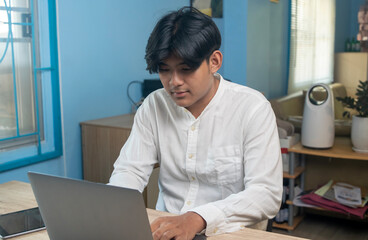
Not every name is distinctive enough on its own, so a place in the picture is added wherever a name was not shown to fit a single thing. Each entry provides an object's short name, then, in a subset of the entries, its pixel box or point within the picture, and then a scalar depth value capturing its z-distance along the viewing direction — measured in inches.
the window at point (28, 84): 90.5
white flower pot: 110.3
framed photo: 150.4
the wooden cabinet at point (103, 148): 102.5
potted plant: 110.3
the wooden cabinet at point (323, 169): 117.2
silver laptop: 34.2
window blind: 205.8
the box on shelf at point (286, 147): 119.3
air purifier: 113.2
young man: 48.7
